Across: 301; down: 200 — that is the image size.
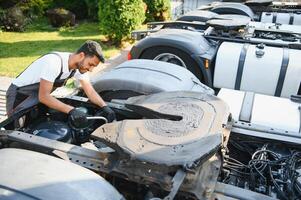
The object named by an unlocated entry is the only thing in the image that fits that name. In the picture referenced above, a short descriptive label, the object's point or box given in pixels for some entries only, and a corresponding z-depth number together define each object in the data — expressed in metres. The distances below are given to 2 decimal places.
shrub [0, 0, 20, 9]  11.02
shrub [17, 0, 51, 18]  11.48
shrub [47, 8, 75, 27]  10.99
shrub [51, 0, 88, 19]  12.03
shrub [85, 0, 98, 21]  11.44
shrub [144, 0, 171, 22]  11.81
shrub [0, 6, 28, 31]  10.42
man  2.98
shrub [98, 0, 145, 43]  8.73
